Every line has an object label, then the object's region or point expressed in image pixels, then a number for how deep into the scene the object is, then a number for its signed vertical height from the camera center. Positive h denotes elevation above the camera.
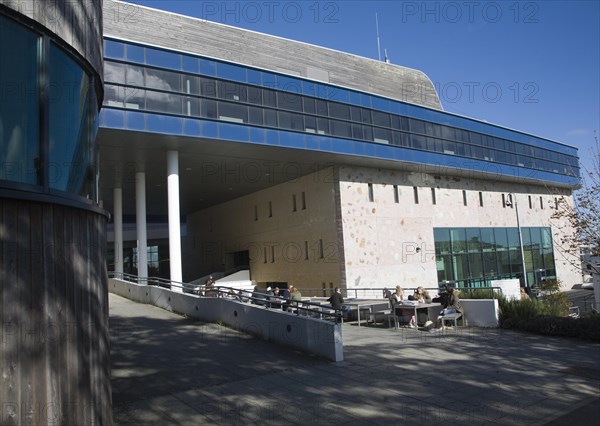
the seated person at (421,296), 15.40 -1.25
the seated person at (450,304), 13.94 -1.46
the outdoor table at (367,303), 16.14 -1.61
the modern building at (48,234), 4.26 +0.44
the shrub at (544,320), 12.17 -1.90
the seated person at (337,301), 15.83 -1.29
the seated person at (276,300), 12.23 -0.91
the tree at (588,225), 15.41 +0.77
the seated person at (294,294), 17.27 -1.08
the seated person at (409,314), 14.34 -1.69
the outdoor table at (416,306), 13.79 -1.42
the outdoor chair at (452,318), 13.79 -1.80
